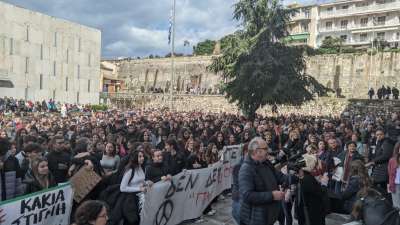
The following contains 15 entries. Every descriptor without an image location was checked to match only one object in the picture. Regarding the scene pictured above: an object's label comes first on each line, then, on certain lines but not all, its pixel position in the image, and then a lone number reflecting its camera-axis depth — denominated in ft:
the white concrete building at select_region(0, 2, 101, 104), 135.23
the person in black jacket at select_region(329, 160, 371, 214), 18.39
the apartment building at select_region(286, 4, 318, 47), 242.78
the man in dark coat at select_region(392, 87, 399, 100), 113.80
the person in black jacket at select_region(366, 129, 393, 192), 27.76
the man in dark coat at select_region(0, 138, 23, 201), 18.13
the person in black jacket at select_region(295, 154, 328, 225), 18.20
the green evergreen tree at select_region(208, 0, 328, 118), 75.05
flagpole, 125.18
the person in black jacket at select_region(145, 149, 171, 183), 21.81
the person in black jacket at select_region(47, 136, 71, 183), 22.52
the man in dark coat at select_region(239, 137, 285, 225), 14.08
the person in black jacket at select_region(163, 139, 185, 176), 25.85
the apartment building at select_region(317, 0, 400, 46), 209.26
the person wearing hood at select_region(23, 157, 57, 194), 18.75
